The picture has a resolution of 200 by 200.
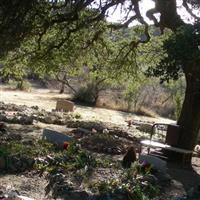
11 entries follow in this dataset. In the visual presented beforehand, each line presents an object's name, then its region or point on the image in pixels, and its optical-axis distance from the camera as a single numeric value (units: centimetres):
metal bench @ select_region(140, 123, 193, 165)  908
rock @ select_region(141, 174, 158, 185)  636
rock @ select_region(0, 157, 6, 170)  660
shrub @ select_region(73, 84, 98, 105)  2264
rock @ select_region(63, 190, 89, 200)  560
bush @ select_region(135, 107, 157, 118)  2184
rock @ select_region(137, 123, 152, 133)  1466
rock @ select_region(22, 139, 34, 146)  839
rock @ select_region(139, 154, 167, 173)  732
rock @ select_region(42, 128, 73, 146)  851
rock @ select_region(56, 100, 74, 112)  1791
